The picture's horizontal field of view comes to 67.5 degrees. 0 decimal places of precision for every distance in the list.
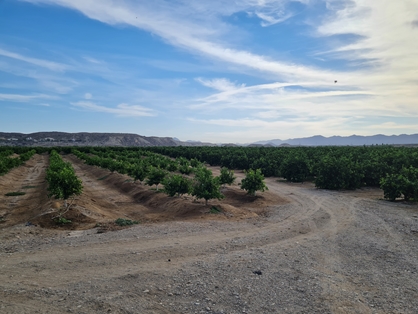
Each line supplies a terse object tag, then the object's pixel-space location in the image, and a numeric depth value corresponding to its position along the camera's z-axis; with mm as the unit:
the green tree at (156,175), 18188
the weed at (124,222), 11437
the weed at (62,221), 11586
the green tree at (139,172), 21250
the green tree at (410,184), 15392
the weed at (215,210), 13116
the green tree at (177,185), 14930
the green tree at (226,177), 17016
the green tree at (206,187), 13625
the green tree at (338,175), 20703
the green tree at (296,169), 25906
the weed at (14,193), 20188
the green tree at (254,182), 16484
